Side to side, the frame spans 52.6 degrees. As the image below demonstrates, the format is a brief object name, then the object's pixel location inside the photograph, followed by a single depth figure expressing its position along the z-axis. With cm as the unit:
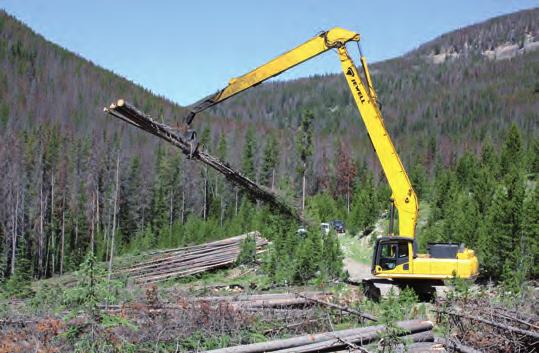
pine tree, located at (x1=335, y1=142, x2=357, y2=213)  6512
